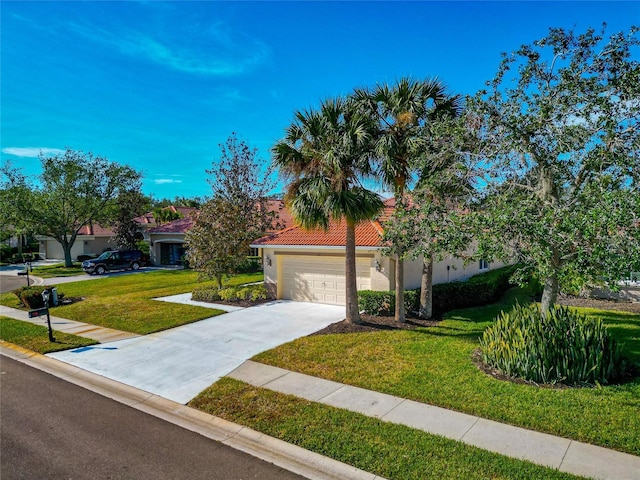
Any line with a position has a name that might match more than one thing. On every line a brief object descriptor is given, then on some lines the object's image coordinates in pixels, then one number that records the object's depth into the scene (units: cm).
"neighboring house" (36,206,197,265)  4534
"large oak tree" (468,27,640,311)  686
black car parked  3164
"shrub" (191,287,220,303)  1820
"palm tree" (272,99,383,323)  1164
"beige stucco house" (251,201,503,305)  1587
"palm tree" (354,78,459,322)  1153
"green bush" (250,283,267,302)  1792
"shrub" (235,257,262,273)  3021
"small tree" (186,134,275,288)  1869
